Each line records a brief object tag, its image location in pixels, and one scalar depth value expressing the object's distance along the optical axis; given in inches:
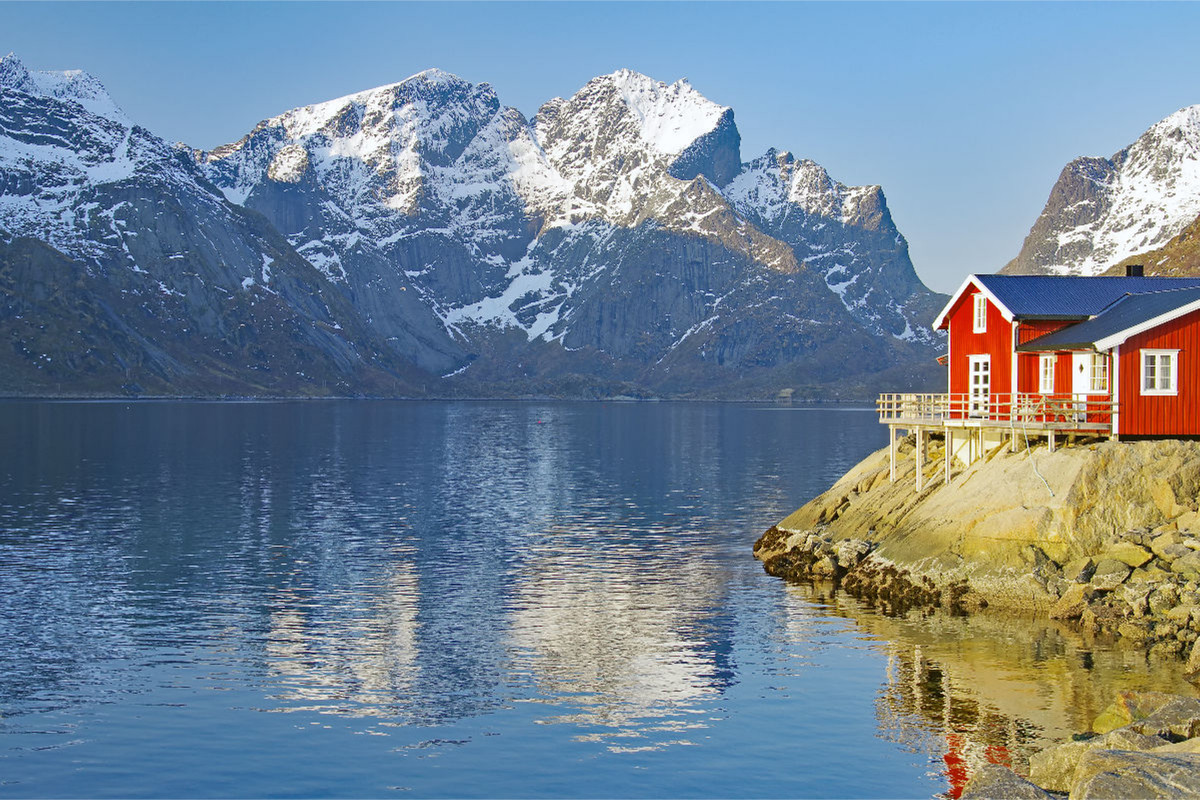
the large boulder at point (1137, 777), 922.1
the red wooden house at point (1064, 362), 2042.3
